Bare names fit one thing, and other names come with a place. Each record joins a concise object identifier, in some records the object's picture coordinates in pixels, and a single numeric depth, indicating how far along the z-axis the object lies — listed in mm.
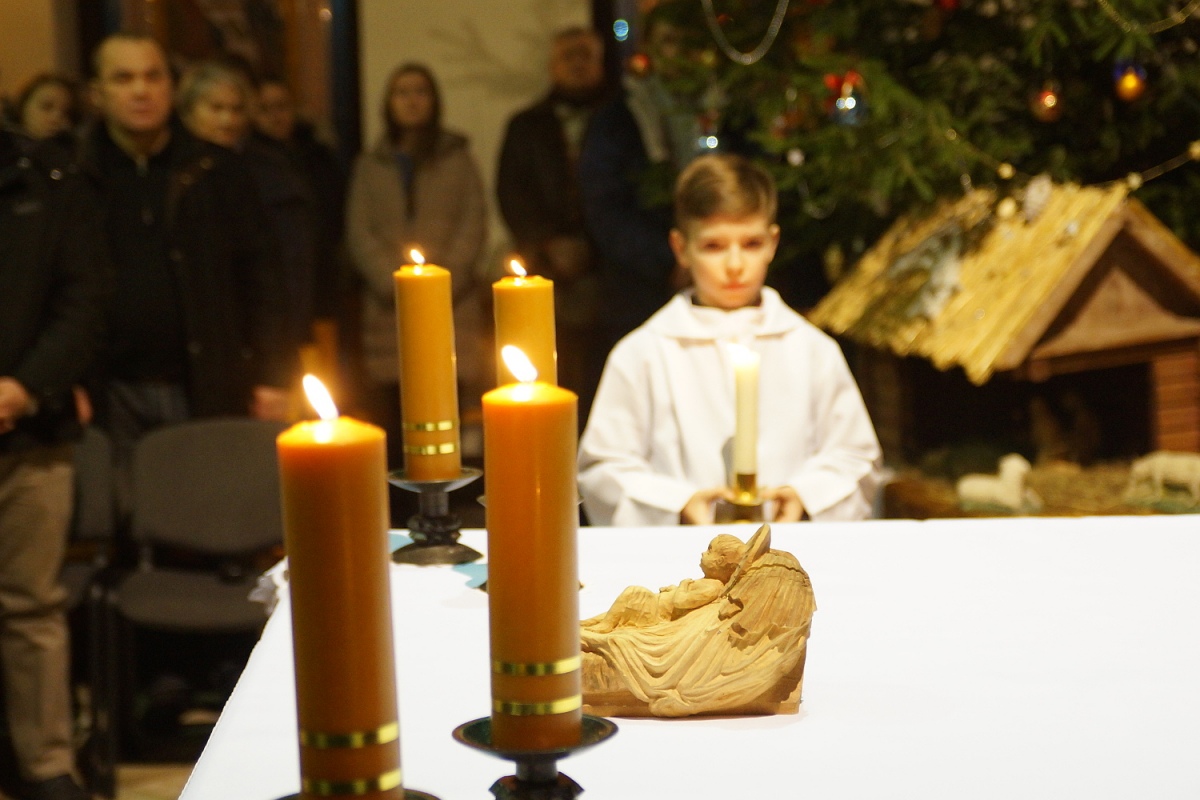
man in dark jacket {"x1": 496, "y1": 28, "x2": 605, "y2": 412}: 5723
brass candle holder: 2354
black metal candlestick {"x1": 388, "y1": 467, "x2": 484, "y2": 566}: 2125
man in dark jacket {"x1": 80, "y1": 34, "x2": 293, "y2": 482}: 4508
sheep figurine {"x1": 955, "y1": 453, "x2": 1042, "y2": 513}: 3836
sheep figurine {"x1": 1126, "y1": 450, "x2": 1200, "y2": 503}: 3703
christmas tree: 4047
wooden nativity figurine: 1451
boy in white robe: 3232
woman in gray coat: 5992
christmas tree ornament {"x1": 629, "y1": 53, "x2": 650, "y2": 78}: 5066
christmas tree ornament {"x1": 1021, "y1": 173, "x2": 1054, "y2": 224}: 3969
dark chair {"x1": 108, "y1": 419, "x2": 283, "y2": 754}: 4312
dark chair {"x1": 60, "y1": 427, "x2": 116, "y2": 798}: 4043
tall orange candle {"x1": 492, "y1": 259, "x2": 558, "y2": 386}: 1849
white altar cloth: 1314
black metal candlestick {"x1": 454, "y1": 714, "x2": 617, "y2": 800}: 1077
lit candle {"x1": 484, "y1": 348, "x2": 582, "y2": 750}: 1038
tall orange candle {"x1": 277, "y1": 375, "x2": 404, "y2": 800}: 936
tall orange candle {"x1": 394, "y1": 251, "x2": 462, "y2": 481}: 1919
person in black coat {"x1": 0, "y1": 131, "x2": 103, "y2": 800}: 3827
